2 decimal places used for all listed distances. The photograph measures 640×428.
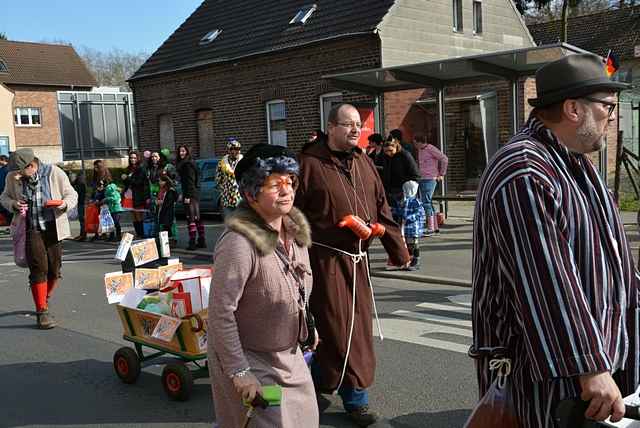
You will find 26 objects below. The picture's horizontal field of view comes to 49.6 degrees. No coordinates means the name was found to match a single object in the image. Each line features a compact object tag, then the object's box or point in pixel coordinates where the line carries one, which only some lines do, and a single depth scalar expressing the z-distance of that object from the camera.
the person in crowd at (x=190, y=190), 12.69
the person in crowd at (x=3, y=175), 17.41
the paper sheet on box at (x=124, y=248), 5.77
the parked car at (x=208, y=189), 17.05
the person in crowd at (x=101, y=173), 14.74
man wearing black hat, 2.10
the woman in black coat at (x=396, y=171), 10.25
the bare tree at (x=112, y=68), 73.62
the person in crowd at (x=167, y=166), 12.73
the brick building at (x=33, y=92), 48.09
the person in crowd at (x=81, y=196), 15.25
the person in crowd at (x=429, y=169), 12.44
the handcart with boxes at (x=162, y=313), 4.93
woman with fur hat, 2.82
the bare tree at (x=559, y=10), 35.84
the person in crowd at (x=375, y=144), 11.73
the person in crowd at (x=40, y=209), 7.22
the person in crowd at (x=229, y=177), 11.27
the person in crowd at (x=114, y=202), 14.64
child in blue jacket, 9.85
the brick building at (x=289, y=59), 17.78
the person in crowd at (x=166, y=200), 12.65
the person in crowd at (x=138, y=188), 13.62
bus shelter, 11.18
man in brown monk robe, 4.34
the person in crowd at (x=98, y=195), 14.85
